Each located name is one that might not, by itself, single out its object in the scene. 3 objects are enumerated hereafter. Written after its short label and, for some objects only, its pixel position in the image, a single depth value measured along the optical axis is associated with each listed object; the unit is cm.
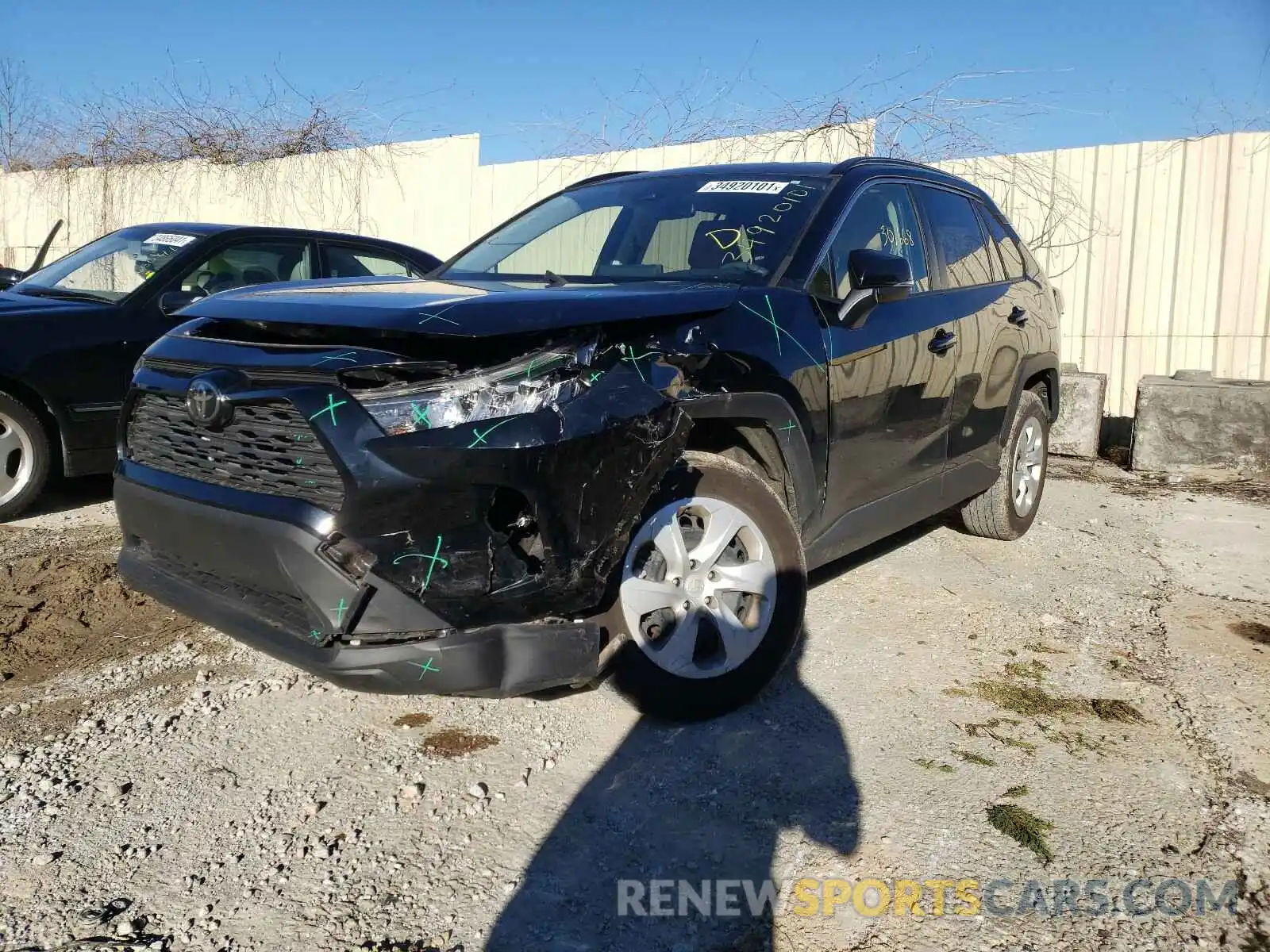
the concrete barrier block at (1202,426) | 725
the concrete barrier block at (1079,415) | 789
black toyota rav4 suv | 238
